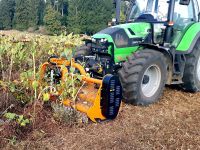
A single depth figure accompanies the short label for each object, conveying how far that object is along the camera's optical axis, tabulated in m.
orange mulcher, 2.47
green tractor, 2.92
